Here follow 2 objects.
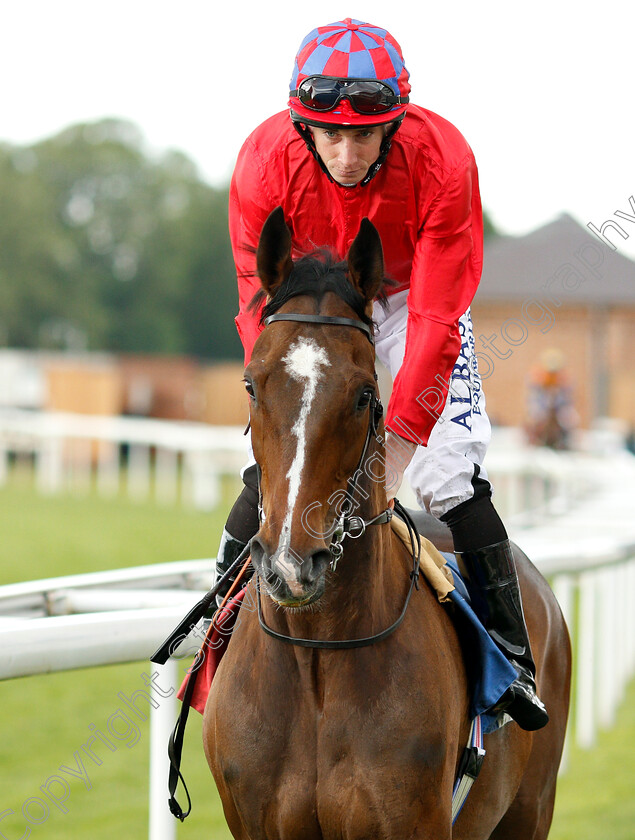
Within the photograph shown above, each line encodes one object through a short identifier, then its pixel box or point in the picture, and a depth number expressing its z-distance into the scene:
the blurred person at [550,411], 41.25
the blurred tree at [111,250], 106.94
